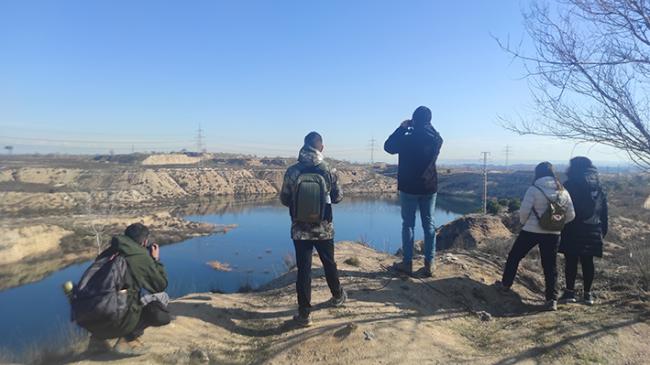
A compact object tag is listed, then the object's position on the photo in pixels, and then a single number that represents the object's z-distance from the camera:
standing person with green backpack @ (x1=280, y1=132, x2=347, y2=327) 4.40
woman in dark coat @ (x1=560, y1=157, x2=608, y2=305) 5.46
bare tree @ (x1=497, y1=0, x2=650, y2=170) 4.95
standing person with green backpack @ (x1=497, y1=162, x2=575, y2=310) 5.18
